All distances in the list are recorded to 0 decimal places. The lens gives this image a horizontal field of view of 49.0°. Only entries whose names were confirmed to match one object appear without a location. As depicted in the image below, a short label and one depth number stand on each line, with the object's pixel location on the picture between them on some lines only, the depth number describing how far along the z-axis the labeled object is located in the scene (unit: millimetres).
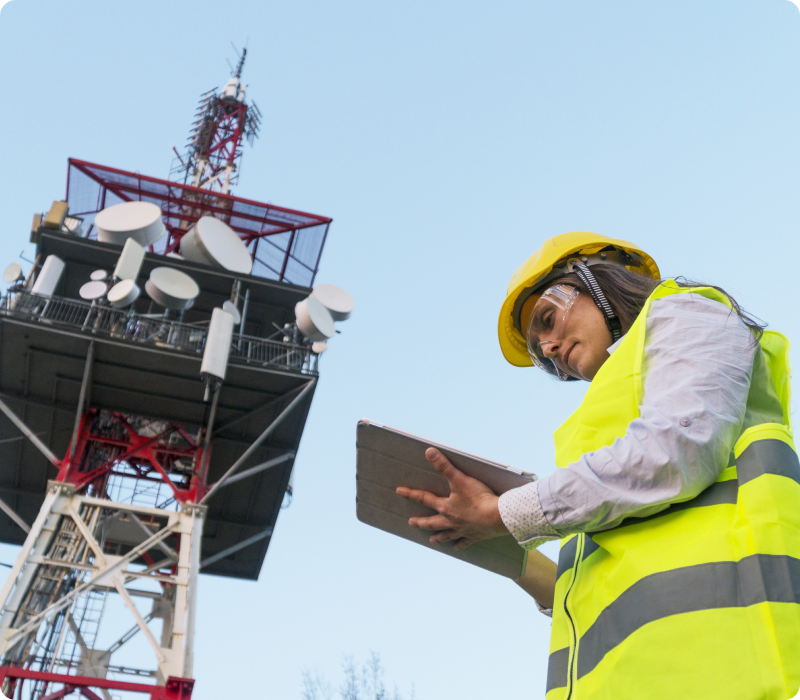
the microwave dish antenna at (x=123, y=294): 19109
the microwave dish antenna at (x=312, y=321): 20203
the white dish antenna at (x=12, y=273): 20938
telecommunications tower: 16484
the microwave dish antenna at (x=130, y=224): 20812
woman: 2213
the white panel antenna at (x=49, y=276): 19625
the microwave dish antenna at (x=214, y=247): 21734
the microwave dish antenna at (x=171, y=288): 19547
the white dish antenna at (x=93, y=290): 19516
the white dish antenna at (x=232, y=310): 20277
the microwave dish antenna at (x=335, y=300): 21266
